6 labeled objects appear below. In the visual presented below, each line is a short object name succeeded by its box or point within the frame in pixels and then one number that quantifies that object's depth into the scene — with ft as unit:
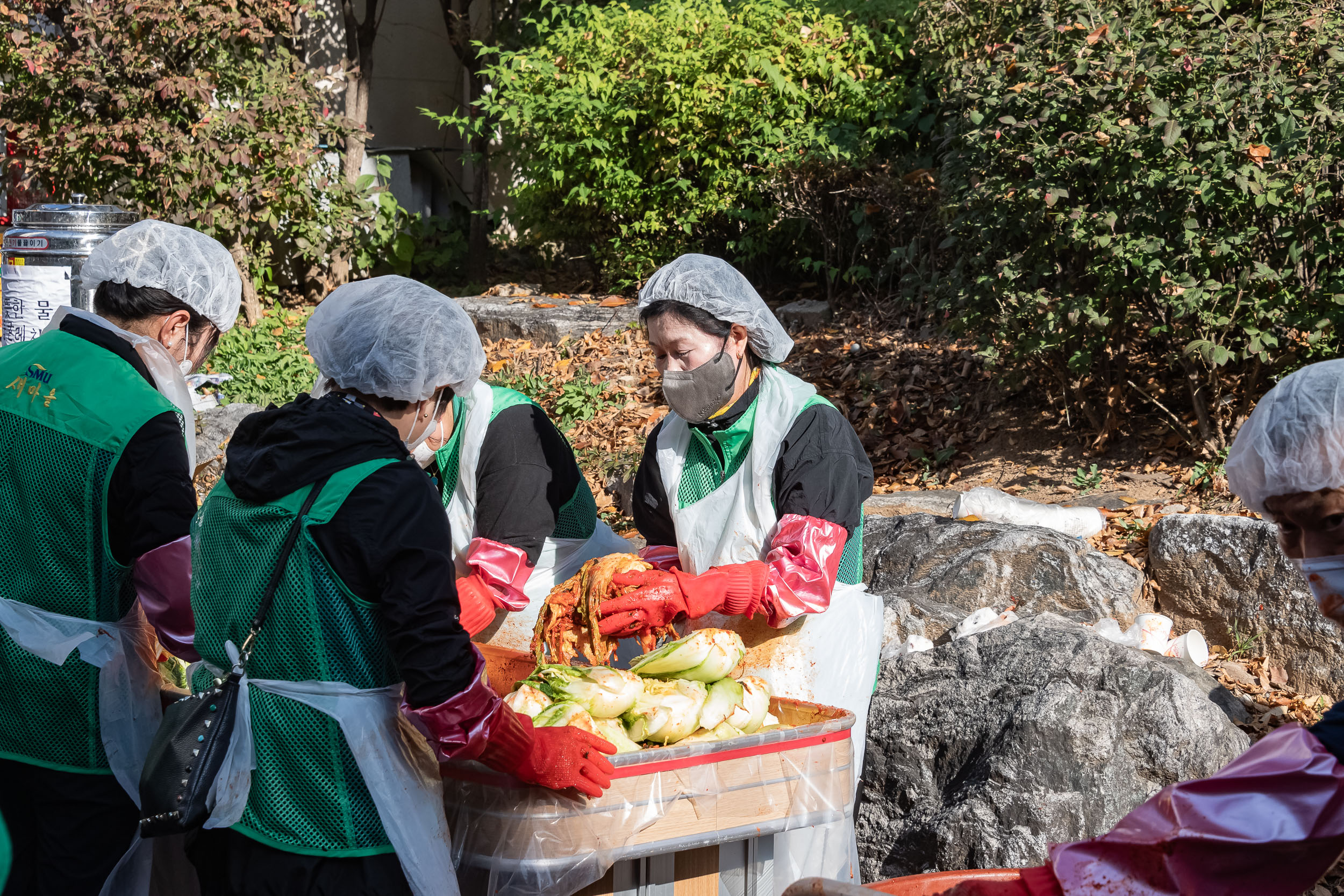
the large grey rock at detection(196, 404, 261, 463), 26.99
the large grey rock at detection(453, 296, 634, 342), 30.27
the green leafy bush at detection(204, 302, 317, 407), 30.63
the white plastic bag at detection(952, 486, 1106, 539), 17.69
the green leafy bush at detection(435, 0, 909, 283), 29.50
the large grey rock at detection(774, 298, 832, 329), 28.68
